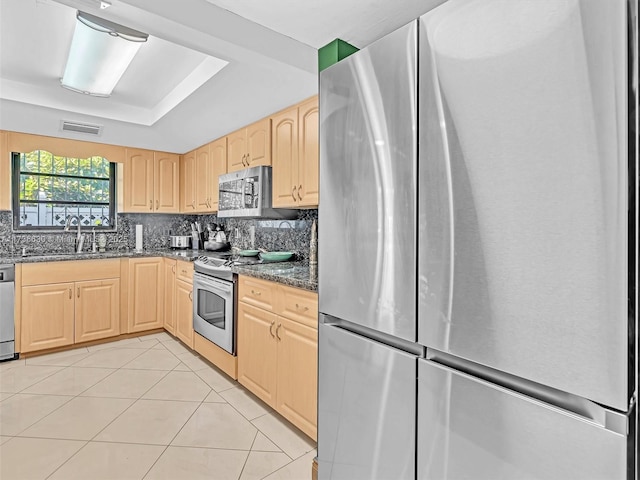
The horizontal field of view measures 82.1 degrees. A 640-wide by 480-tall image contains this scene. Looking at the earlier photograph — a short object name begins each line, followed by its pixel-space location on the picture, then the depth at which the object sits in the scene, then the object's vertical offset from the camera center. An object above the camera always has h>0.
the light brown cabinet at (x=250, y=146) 3.00 +0.81
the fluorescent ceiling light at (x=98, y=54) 1.97 +1.14
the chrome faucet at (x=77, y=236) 4.05 +0.00
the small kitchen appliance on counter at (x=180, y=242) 4.48 -0.06
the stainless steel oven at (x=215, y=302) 2.71 -0.52
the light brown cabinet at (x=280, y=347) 2.00 -0.66
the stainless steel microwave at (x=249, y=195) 2.95 +0.37
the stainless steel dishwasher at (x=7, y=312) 3.22 -0.68
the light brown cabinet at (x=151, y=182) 4.18 +0.65
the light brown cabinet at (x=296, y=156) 2.52 +0.61
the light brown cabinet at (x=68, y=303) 3.35 -0.64
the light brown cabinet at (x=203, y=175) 3.74 +0.68
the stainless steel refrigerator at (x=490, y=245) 0.77 -0.01
